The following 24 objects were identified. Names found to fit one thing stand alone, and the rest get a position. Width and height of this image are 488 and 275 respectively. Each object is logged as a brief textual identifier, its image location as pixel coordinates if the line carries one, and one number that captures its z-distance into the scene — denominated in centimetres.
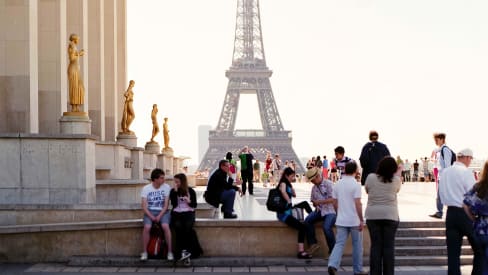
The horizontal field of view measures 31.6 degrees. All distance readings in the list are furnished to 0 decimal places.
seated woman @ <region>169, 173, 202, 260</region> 1455
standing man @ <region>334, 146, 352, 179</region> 1723
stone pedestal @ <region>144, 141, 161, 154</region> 3866
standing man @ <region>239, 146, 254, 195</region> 2694
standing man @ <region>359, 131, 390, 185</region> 1641
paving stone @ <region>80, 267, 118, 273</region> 1400
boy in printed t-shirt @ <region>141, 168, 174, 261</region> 1450
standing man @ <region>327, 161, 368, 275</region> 1262
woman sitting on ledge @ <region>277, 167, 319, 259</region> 1473
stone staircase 1470
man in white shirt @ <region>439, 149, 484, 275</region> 1172
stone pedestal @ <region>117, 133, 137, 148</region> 3136
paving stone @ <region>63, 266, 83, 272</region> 1405
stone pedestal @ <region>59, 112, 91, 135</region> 1975
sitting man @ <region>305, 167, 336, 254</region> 1431
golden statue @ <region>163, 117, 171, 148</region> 4528
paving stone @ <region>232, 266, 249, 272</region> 1417
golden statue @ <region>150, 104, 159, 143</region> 4019
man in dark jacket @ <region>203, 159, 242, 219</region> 1672
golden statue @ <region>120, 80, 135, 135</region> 3091
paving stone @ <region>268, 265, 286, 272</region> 1419
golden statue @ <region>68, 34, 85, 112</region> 1961
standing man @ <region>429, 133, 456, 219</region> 1675
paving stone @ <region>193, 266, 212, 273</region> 1414
